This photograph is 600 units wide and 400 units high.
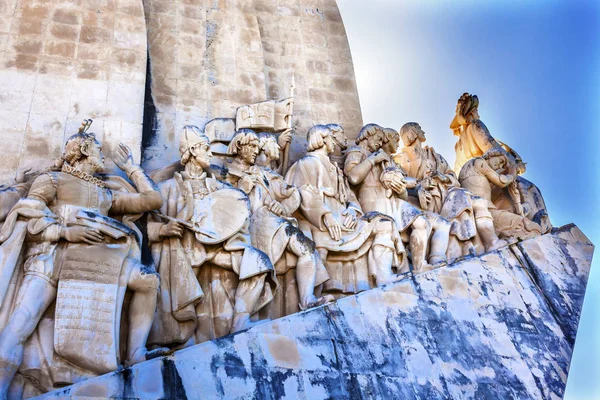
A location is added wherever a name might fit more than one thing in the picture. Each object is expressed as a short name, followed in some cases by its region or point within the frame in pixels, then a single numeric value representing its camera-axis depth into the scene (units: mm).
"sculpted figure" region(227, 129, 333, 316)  10227
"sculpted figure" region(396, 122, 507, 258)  11680
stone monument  8578
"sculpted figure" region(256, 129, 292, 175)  11453
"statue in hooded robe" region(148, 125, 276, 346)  9492
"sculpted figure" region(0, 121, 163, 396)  8391
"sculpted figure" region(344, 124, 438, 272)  11359
